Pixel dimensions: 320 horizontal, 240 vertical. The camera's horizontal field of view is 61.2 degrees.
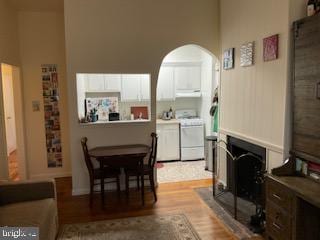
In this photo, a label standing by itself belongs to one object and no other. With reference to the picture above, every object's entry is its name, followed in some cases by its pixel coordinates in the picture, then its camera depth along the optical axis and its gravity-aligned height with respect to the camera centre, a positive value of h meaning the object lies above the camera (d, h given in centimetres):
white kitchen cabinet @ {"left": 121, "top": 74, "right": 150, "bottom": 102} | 568 +25
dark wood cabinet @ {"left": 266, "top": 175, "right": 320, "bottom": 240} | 230 -98
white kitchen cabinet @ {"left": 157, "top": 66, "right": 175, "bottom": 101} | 598 +34
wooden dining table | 367 -78
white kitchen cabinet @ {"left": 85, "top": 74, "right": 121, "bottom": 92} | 547 +35
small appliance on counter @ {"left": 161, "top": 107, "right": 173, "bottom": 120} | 620 -36
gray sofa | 239 -104
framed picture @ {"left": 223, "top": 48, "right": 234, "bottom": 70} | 390 +59
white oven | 588 -86
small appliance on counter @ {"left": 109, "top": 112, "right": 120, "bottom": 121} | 452 -27
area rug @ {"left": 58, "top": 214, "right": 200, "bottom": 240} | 297 -149
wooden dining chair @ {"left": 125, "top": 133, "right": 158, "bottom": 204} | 379 -99
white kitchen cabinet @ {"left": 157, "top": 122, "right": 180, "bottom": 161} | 582 -91
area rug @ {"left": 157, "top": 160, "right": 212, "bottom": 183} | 482 -138
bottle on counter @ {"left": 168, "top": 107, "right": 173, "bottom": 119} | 623 -34
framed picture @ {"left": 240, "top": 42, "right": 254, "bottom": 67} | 338 +57
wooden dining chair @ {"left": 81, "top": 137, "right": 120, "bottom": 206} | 371 -101
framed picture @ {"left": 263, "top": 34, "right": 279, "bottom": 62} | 288 +55
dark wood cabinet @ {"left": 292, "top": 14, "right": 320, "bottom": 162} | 237 +8
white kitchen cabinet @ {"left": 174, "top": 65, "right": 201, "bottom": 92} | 607 +48
